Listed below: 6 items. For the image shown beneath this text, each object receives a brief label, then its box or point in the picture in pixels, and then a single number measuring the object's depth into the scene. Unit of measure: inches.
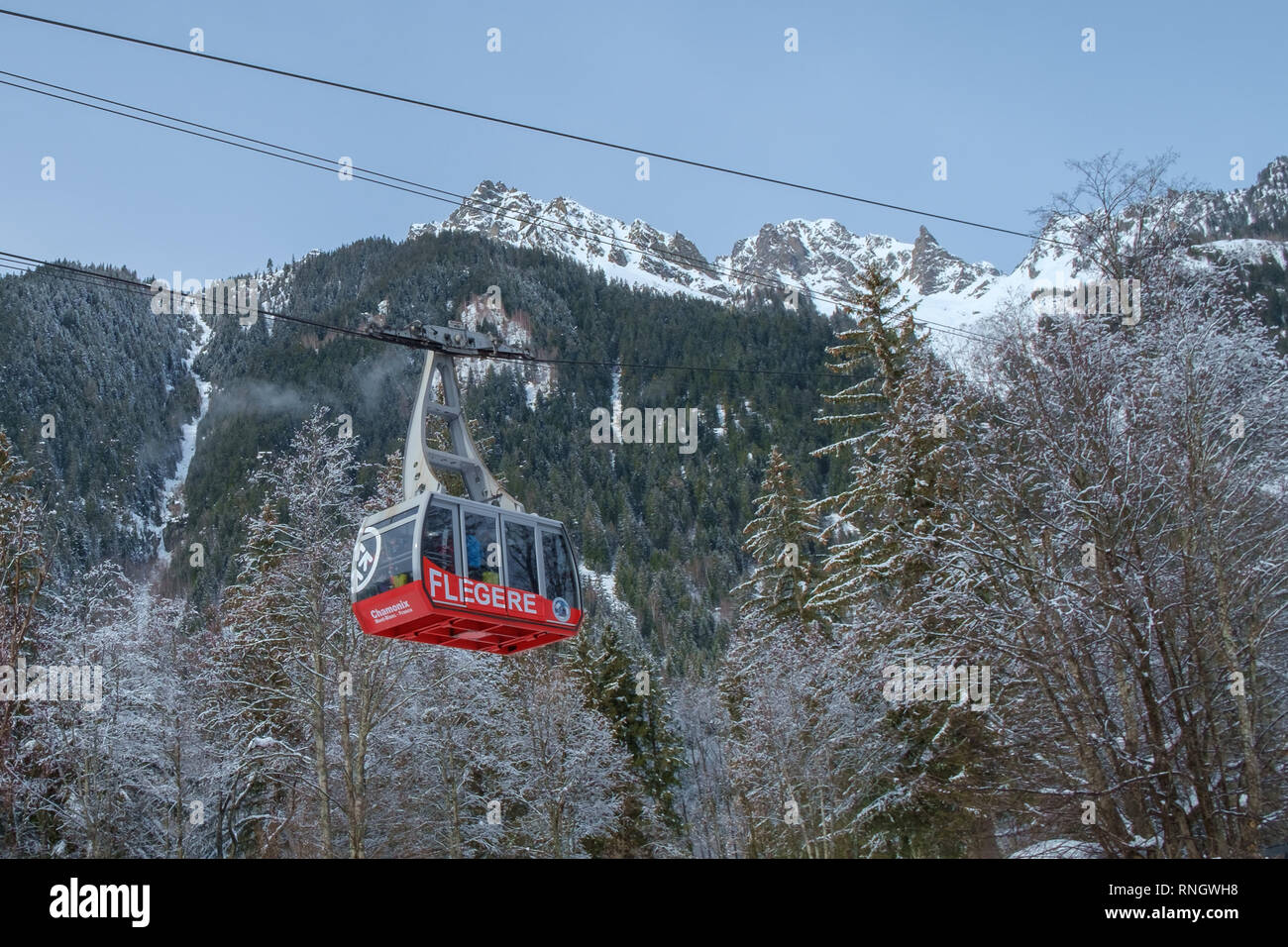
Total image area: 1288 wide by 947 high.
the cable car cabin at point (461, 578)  631.8
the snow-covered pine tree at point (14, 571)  1051.3
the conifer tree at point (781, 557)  1402.6
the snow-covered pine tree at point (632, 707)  1840.6
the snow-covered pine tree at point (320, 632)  1017.5
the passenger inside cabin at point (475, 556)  657.6
